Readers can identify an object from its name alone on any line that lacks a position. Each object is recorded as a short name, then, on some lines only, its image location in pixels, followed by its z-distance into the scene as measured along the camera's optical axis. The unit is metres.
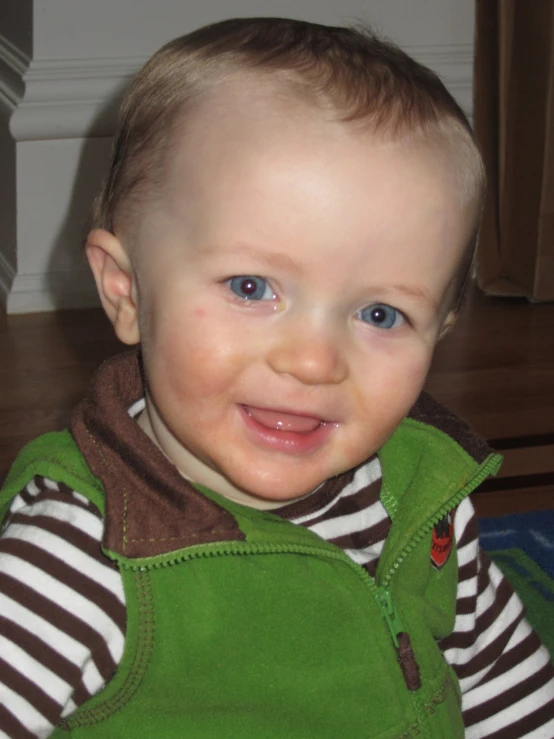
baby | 0.54
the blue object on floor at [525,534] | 0.88
